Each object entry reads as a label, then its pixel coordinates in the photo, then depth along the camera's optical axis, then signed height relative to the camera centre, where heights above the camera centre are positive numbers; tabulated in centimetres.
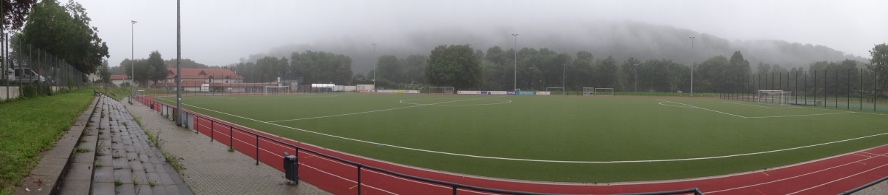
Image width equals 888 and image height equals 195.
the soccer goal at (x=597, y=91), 9642 -7
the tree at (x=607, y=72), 11869 +475
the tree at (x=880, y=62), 7119 +475
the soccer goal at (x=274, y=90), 9276 +0
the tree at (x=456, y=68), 10238 +494
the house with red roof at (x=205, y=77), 11838 +370
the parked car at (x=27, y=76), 2052 +63
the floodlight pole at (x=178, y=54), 2036 +157
